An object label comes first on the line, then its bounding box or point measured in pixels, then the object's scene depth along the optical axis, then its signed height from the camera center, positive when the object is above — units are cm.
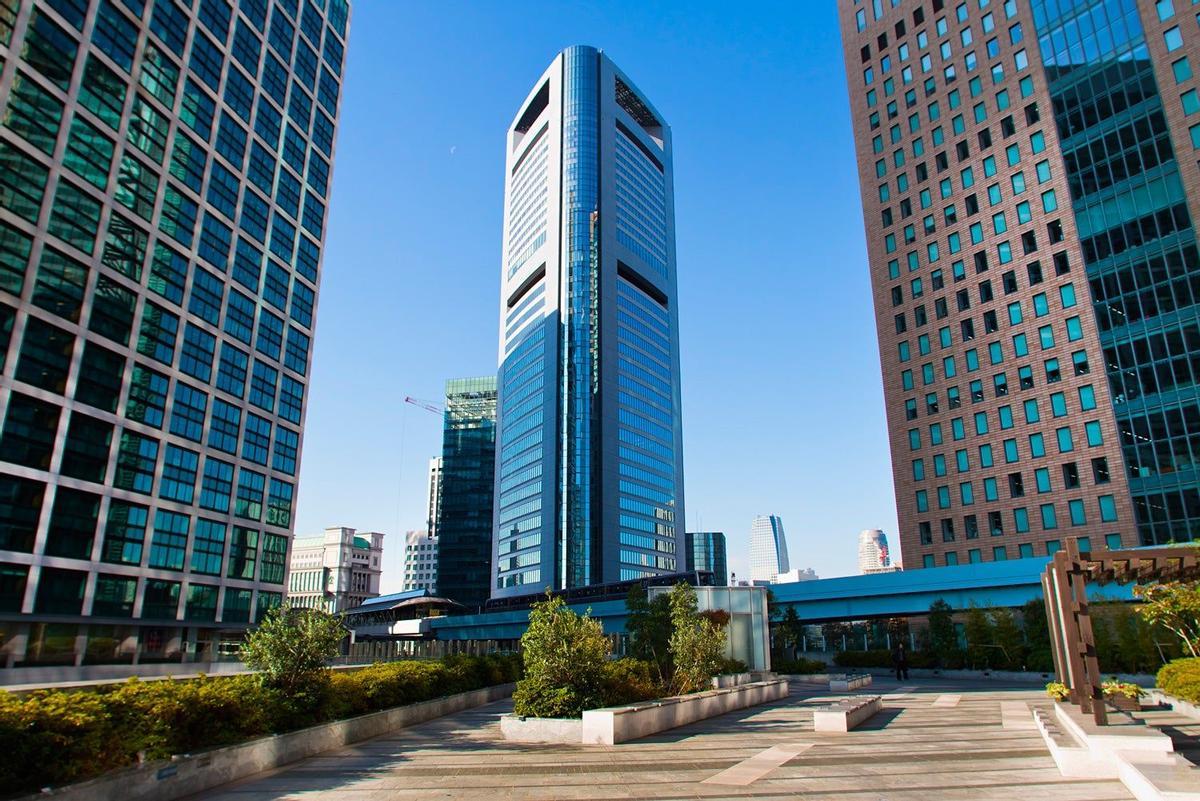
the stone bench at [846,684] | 3397 -279
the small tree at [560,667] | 1986 -118
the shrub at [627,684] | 2134 -181
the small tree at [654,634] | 3509 -58
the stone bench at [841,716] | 2038 -254
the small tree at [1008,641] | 4325 -125
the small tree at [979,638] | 4512 -110
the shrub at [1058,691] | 1919 -178
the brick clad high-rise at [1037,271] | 5831 +2894
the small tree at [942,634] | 4794 -91
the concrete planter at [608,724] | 1856 -254
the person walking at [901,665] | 4409 -255
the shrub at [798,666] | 4716 -277
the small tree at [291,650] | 1772 -59
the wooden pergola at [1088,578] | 1594 +92
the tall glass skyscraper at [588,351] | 14775 +5557
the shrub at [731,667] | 3382 -207
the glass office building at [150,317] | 5022 +2359
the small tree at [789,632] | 5694 -87
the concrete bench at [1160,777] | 1016 -222
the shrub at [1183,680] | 2036 -169
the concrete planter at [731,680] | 3077 -243
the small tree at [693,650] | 2828 -105
